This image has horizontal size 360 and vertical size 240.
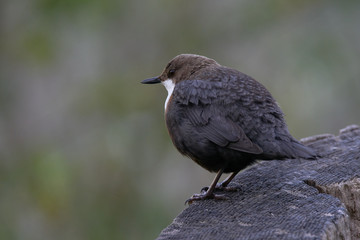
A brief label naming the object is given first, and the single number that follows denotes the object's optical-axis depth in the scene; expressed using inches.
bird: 260.2
